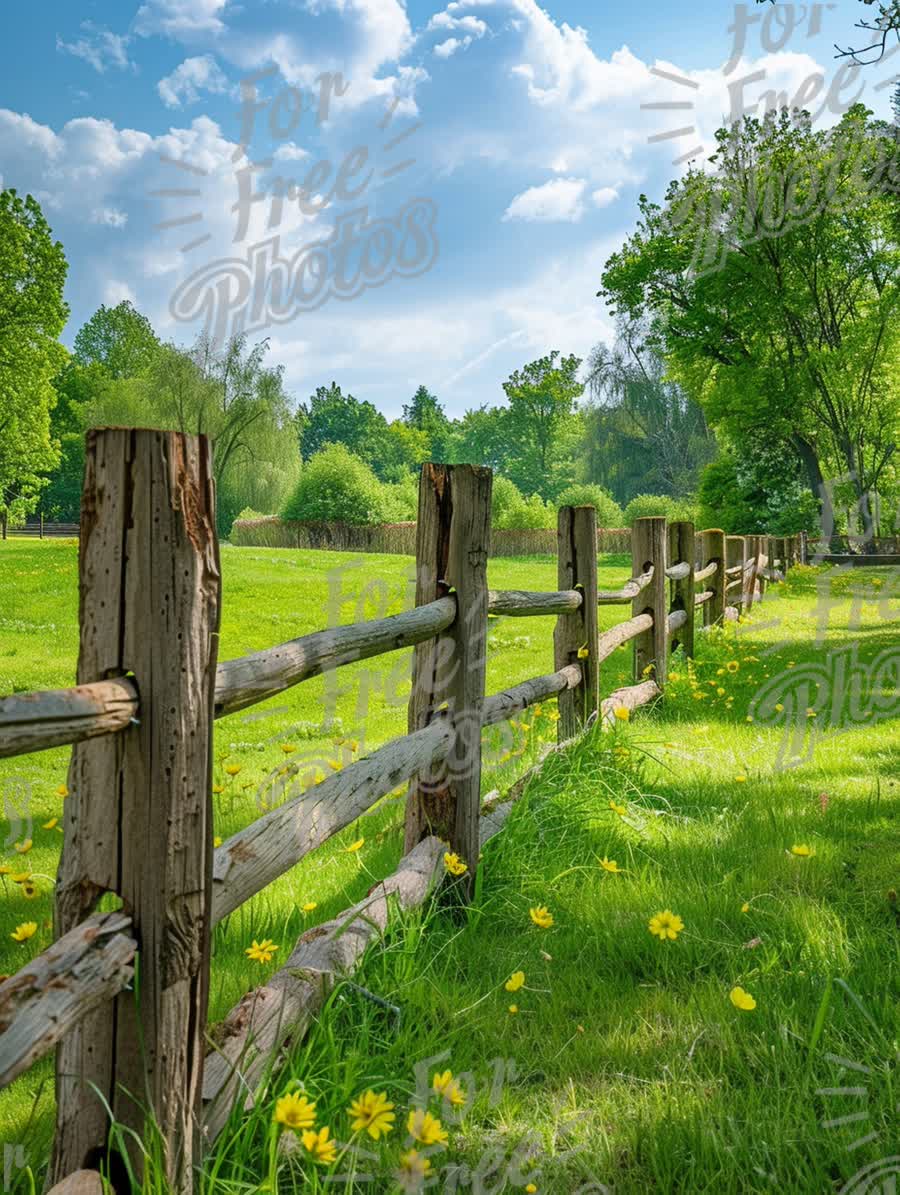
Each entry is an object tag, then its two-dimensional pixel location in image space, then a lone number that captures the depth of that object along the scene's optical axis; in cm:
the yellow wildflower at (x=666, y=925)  239
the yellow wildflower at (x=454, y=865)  275
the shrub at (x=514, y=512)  3609
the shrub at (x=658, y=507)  3716
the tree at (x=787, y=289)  2491
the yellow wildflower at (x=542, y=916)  253
